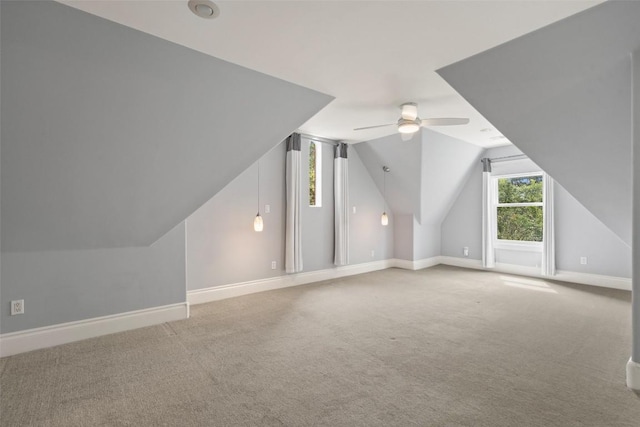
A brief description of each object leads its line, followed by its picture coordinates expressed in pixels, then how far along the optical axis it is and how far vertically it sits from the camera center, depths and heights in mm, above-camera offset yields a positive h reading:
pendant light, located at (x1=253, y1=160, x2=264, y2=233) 4844 -110
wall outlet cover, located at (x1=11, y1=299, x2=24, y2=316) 2973 -864
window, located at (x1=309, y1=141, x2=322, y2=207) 6121 +832
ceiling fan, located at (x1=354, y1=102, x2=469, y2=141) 3961 +1241
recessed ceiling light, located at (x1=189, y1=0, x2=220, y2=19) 2100 +1459
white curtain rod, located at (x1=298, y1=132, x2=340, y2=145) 5814 +1526
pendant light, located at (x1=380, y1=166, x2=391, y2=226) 6708 +485
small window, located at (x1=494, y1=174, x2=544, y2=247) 6398 +171
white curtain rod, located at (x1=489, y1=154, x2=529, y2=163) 6412 +1256
